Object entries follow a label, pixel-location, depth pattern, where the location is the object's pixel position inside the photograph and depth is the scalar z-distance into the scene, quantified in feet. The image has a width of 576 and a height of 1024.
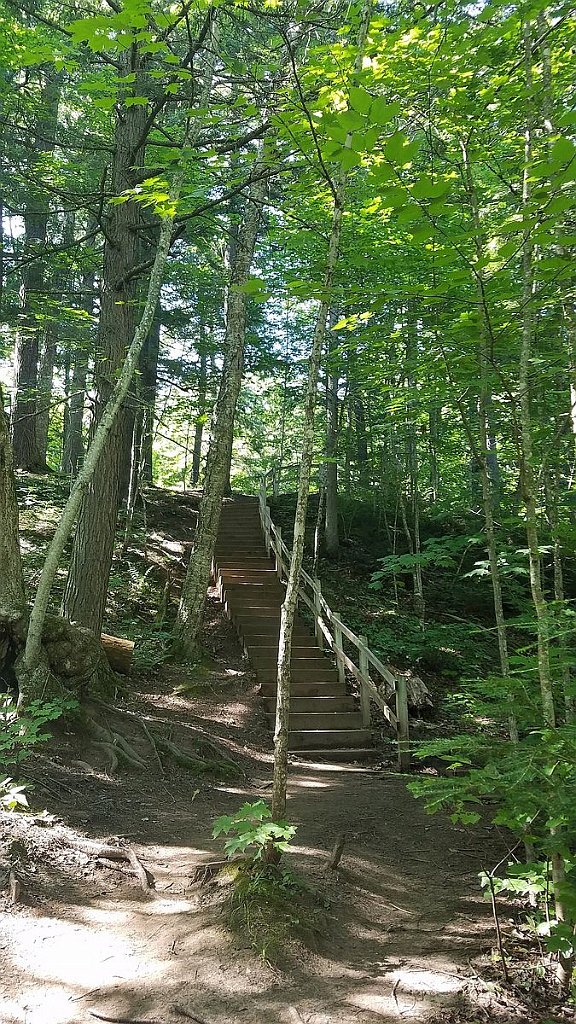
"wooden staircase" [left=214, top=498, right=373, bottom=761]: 27.14
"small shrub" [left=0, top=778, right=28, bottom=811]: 12.54
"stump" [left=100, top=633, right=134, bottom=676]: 25.02
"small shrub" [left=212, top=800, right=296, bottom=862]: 10.02
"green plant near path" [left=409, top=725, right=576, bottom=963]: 7.91
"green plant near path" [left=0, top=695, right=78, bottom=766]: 13.80
